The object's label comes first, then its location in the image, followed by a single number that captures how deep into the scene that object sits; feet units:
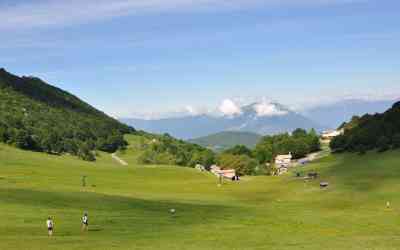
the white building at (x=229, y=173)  564.51
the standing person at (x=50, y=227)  192.54
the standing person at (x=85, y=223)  206.08
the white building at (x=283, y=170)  608.27
